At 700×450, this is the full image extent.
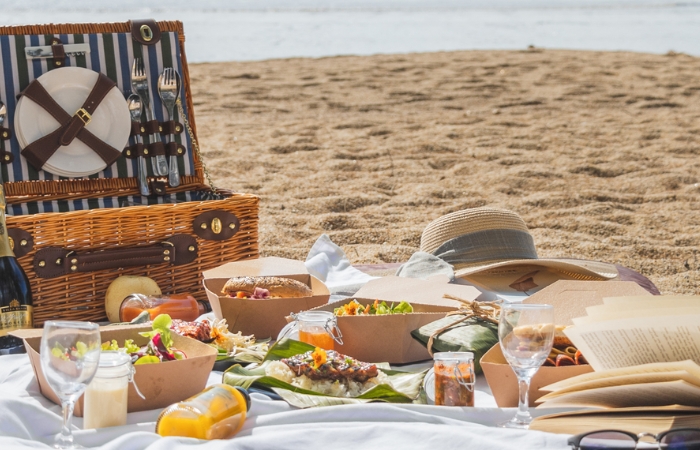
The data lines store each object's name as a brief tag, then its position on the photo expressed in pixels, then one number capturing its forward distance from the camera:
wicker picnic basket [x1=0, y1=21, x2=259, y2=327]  3.45
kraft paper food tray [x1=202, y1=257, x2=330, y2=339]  3.25
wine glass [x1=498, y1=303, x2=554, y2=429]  2.91
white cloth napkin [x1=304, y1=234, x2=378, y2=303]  3.55
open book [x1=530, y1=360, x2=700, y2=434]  2.87
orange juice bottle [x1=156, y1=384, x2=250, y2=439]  2.91
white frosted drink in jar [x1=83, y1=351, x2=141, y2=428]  2.93
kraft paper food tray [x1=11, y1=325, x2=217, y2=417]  2.99
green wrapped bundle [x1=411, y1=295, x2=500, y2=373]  3.11
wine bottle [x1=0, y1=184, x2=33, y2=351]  3.28
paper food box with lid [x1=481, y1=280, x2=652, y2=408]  3.00
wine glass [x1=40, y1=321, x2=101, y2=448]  2.85
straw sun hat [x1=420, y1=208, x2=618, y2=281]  3.55
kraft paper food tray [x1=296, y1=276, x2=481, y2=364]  3.15
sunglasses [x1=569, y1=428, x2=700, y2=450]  2.84
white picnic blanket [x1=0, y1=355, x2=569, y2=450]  2.90
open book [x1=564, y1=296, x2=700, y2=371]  2.92
